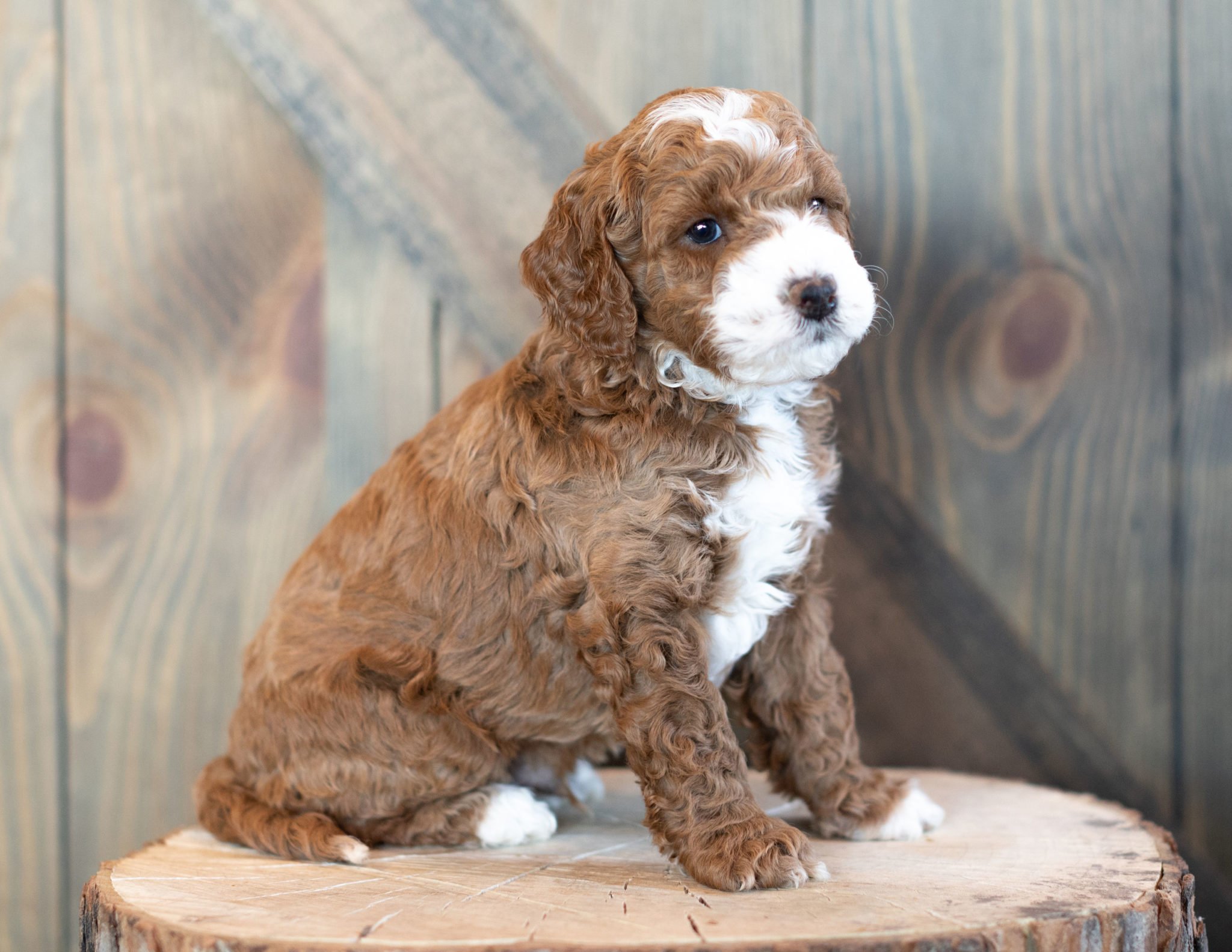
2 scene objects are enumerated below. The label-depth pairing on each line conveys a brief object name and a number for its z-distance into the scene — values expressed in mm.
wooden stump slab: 733
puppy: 783
